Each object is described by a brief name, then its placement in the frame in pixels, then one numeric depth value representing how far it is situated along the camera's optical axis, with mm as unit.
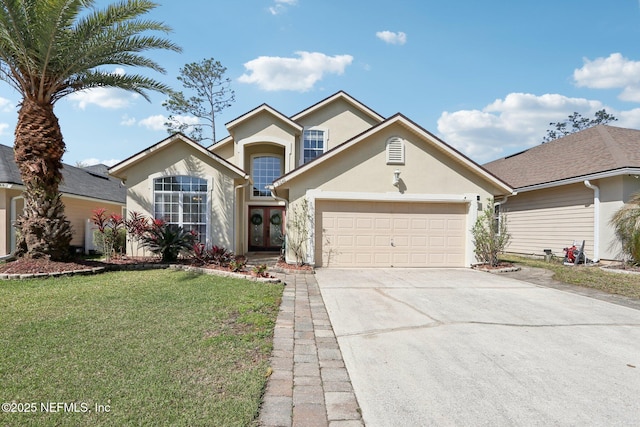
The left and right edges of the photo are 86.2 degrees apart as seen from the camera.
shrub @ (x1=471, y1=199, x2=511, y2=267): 10969
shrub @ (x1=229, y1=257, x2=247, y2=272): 9242
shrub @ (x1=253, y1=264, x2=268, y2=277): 8523
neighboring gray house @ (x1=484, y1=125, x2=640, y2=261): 11516
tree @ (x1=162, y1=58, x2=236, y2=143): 29828
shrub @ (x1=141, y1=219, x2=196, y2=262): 10578
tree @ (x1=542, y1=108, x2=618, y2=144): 43125
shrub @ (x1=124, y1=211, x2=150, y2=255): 10938
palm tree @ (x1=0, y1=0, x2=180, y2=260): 8281
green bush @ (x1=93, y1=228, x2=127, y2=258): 11984
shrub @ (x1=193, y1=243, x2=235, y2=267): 10219
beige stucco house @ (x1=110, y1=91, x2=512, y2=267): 10922
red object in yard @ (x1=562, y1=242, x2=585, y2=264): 12172
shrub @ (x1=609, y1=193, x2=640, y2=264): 10547
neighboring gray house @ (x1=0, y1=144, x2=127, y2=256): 12148
